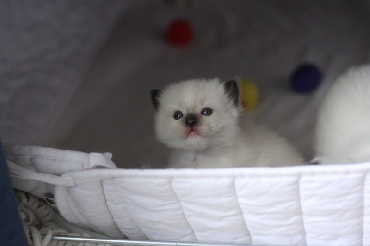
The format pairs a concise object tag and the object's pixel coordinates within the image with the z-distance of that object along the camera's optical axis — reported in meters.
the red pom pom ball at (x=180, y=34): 0.73
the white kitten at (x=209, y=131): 0.55
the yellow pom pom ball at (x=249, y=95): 0.67
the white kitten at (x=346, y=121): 0.54
